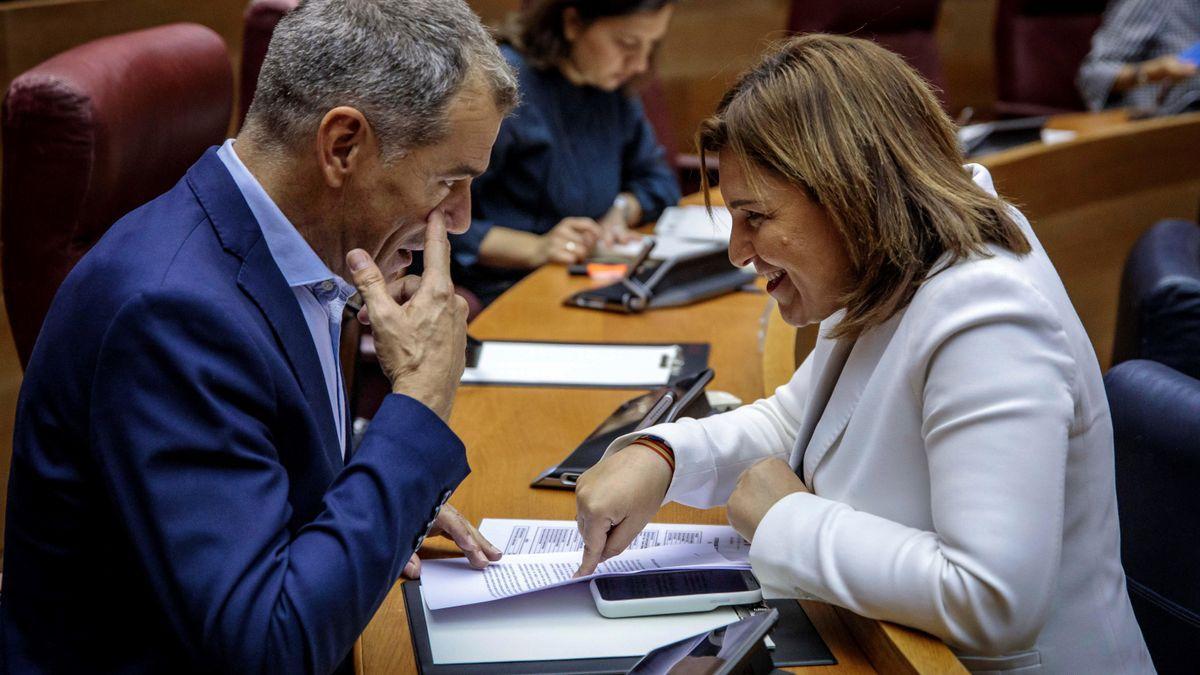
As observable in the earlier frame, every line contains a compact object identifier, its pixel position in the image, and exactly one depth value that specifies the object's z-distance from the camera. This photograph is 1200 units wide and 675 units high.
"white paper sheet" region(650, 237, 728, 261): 2.62
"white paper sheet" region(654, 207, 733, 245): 2.85
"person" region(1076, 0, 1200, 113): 4.43
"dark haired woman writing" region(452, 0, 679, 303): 2.79
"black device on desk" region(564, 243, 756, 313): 2.36
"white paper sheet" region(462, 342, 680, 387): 1.97
